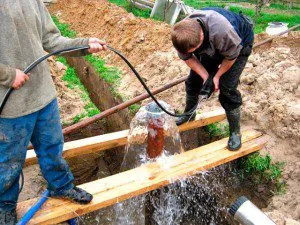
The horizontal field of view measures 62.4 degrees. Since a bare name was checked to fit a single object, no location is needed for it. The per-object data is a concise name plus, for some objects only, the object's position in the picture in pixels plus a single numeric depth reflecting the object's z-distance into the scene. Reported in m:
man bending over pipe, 2.13
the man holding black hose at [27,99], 1.56
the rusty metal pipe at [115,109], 2.87
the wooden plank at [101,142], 2.72
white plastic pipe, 1.09
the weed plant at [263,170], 2.70
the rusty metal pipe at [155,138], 2.65
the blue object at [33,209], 1.95
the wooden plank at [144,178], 2.13
